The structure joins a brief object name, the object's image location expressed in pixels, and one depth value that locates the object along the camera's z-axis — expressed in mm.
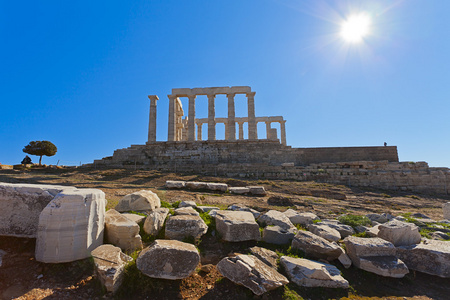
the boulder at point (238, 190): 9766
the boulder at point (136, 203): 4934
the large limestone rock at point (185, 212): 4743
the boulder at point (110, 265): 2832
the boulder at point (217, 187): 9812
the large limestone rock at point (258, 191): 9758
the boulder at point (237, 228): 4121
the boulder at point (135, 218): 4262
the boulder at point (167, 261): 2988
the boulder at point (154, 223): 4143
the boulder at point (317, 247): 3820
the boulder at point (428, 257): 3723
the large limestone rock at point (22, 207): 3480
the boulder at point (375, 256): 3584
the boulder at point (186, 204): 5750
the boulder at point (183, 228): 4082
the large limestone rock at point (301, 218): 5527
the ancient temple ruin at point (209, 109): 23547
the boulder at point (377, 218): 6064
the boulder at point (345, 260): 3775
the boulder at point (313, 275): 3211
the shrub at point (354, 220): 5503
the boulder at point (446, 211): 7185
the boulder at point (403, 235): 4227
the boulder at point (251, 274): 2912
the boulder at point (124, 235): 3656
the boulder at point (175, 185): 9977
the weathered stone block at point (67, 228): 3145
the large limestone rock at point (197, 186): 9906
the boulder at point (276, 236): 4355
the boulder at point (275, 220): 4807
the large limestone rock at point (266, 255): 3548
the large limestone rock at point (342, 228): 4871
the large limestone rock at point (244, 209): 5750
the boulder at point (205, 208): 5665
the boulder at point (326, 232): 4379
